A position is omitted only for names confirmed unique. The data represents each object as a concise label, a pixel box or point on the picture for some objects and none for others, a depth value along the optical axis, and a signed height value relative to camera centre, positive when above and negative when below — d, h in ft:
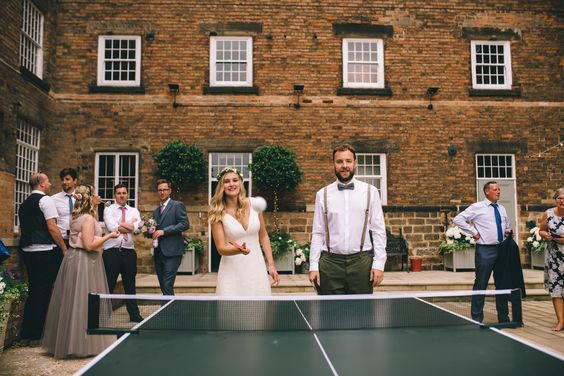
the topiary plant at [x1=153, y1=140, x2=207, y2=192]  37.91 +4.96
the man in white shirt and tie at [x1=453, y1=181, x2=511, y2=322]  21.80 -0.49
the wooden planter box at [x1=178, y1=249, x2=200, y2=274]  37.52 -3.52
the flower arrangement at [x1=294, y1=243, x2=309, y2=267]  37.37 -2.91
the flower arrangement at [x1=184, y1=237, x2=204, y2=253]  38.03 -1.98
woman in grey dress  17.01 -2.61
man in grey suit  22.08 -0.81
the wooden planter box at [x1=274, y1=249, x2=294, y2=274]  37.76 -3.43
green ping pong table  7.61 -2.48
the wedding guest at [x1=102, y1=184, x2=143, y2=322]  22.15 -1.29
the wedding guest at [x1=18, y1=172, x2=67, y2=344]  19.43 -1.38
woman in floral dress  20.53 -1.51
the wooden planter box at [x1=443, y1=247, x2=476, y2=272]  39.24 -3.30
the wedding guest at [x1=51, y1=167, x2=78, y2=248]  21.27 +0.64
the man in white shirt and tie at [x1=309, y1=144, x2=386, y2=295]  13.22 -0.49
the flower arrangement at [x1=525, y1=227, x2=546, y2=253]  39.78 -1.83
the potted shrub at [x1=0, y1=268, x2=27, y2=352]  16.28 -3.30
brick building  40.29 +11.57
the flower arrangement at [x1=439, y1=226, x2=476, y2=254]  39.42 -1.70
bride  14.12 -0.47
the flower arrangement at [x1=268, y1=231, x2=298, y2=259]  37.42 -1.91
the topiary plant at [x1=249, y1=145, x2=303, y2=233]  37.70 +4.47
